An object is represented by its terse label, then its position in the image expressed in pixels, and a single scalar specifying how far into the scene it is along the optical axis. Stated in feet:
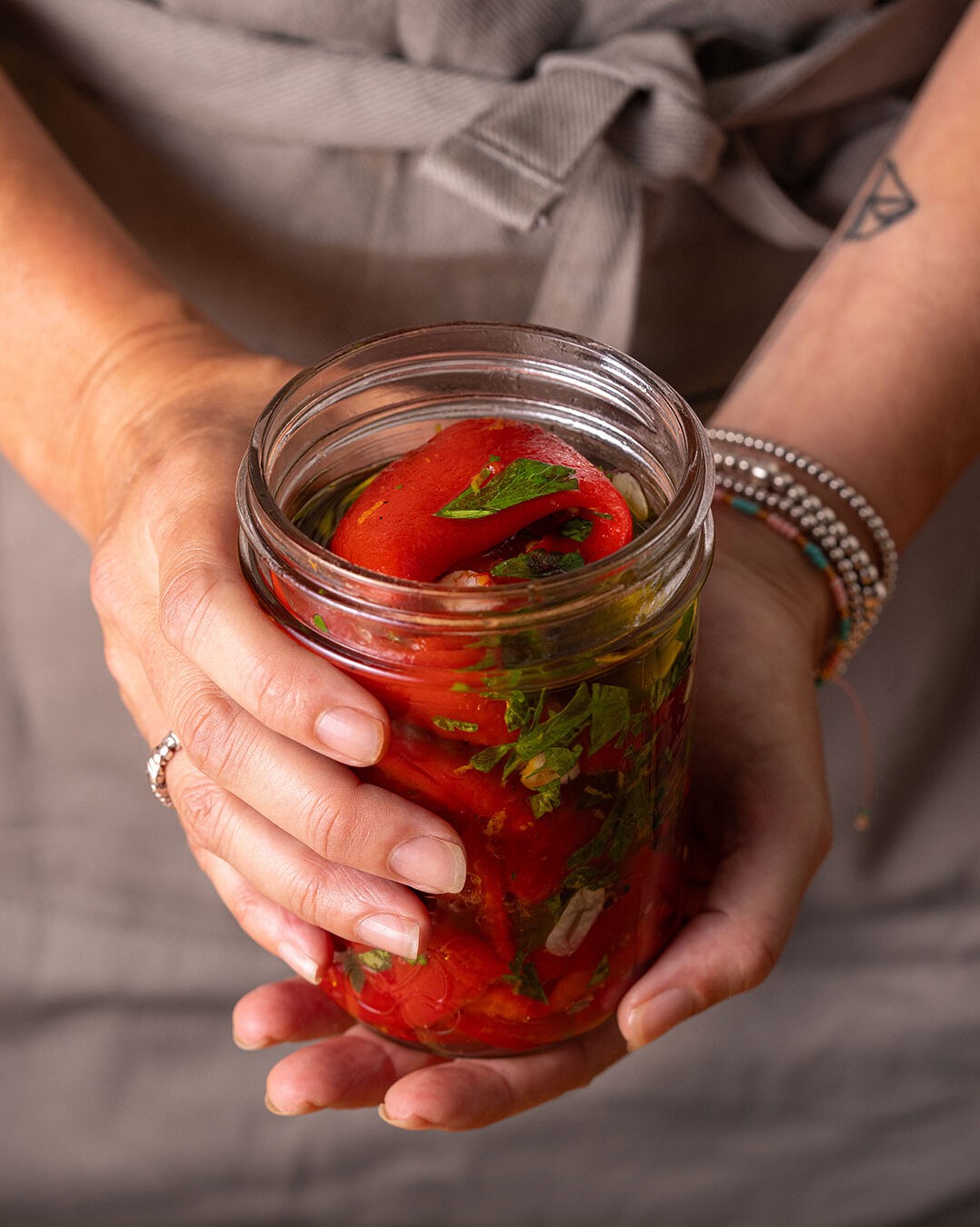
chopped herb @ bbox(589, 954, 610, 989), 1.70
